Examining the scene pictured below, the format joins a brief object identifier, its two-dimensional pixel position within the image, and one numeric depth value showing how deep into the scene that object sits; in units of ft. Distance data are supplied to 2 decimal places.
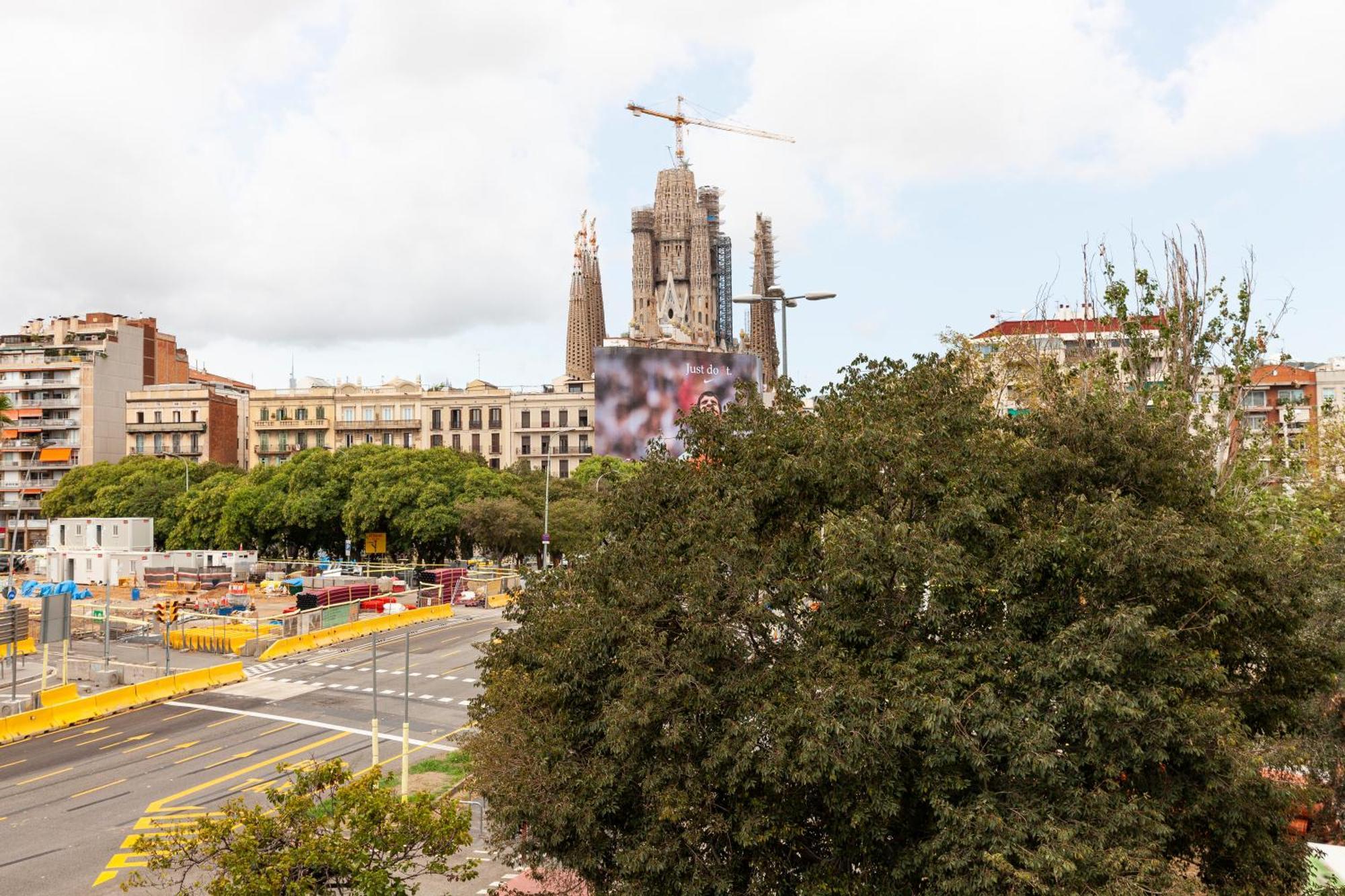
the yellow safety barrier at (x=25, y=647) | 146.20
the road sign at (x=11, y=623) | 105.09
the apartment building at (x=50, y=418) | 361.92
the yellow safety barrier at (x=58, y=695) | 108.17
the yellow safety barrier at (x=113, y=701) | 99.81
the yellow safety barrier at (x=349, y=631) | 143.33
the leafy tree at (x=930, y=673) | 37.45
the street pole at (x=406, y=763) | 72.74
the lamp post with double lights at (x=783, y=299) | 72.95
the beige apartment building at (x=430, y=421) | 378.94
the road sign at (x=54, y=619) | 103.24
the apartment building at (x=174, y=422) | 377.09
